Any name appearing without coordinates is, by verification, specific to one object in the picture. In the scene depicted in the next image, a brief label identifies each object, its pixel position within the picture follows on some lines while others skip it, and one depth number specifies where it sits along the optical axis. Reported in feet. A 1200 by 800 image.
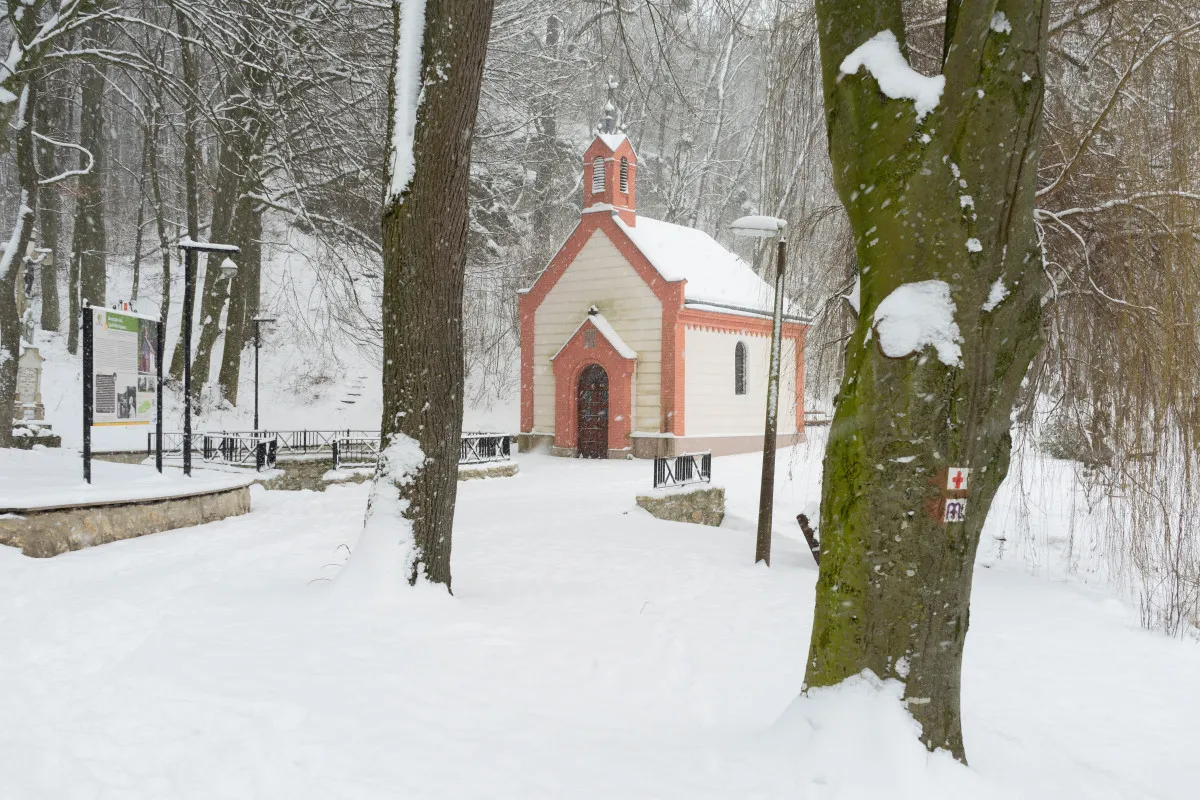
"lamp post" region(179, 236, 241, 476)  35.76
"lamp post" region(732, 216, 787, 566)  34.60
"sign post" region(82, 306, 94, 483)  29.40
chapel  76.23
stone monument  61.31
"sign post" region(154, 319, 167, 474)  34.91
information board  31.96
